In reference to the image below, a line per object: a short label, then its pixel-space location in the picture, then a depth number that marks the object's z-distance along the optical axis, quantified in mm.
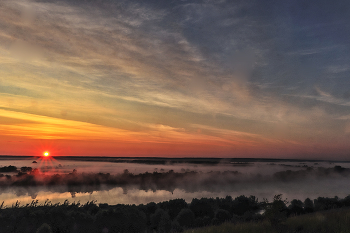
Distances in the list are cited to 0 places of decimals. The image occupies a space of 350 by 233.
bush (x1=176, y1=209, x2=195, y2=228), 21688
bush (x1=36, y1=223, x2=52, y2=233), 16047
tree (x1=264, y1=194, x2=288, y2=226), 15367
